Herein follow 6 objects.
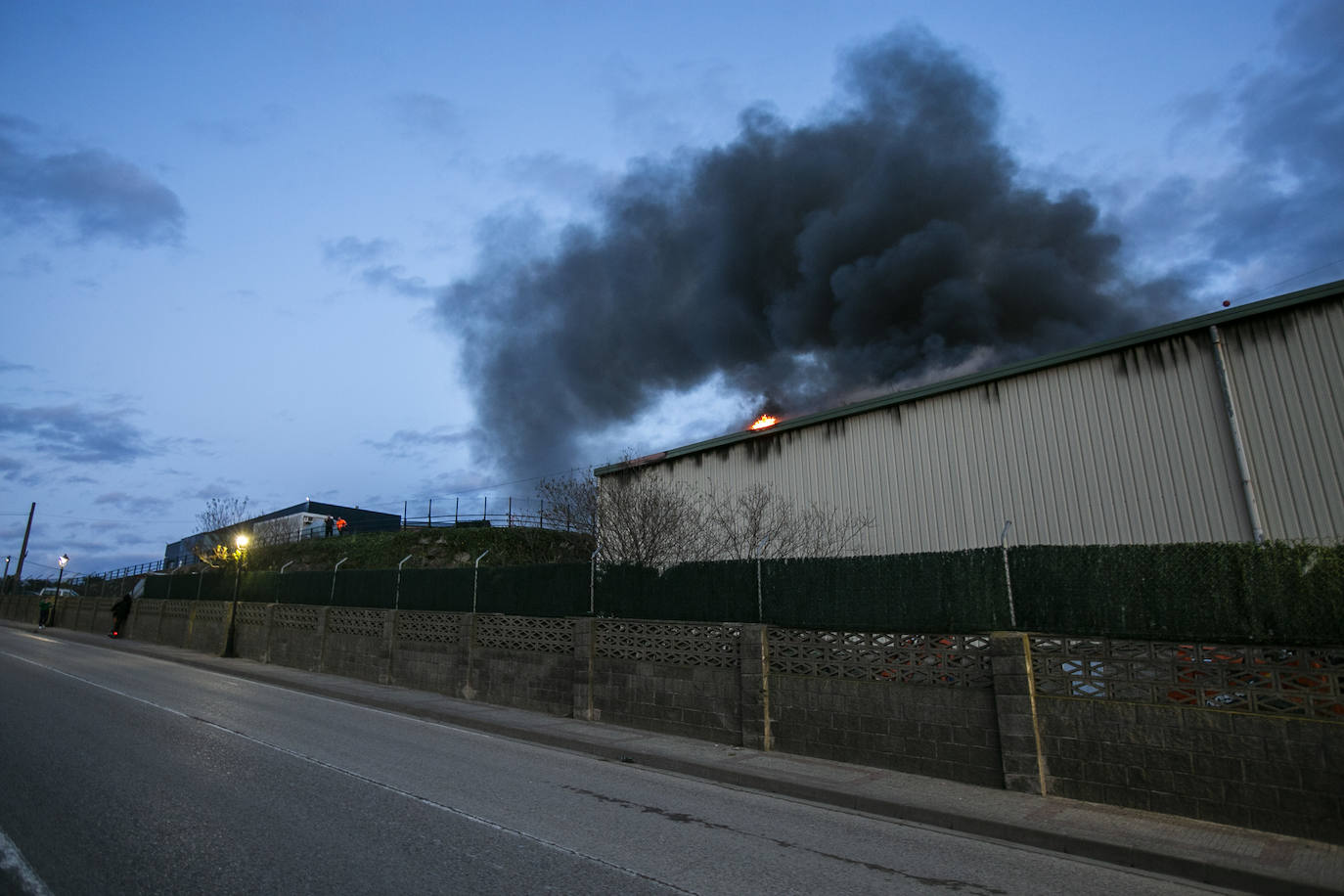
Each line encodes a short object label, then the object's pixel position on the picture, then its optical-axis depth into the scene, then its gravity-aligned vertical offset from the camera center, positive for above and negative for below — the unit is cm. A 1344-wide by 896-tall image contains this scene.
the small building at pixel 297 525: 5162 +760
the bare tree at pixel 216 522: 5031 +694
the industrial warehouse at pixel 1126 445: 1195 +307
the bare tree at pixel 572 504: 2405 +375
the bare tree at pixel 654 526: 2012 +247
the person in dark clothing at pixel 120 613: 3109 +64
